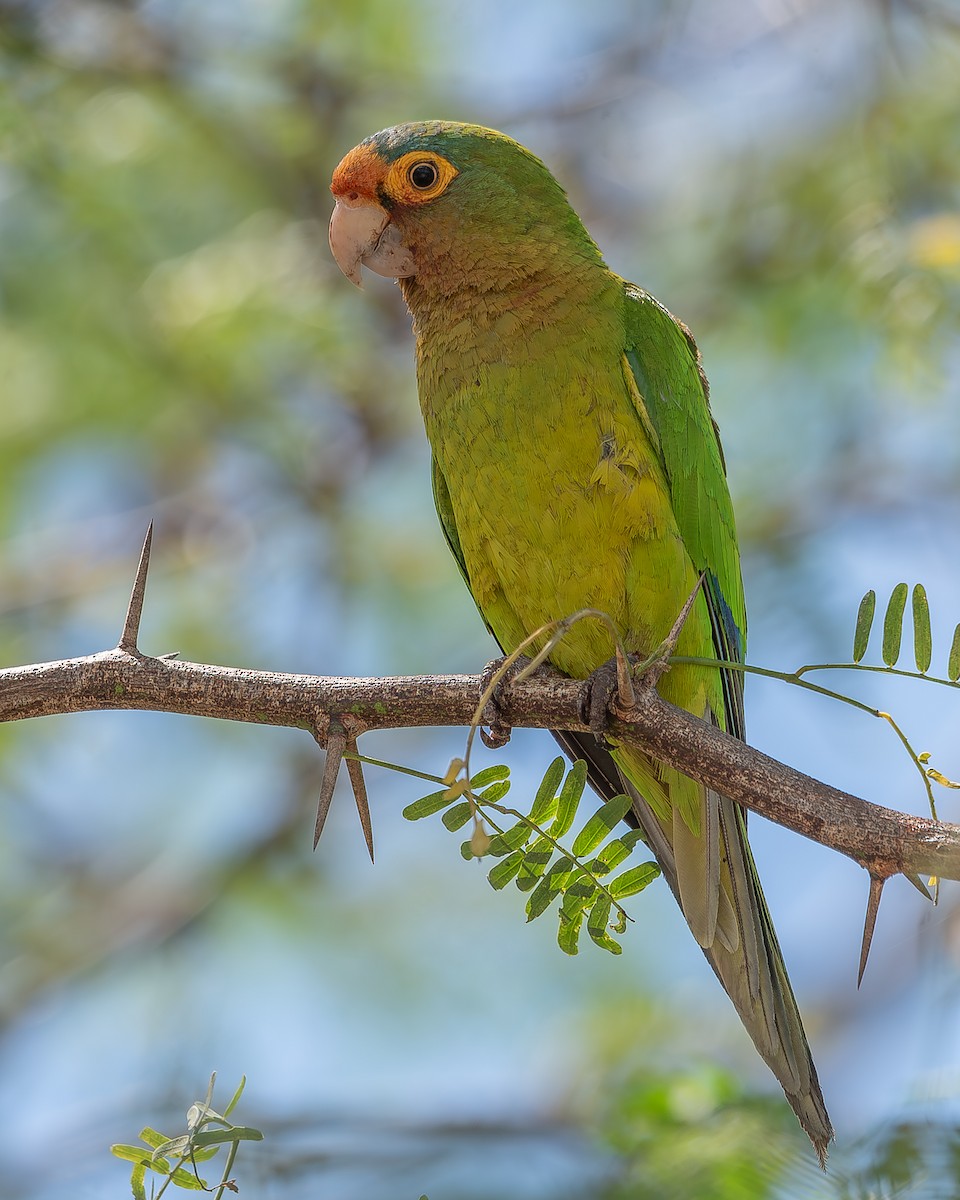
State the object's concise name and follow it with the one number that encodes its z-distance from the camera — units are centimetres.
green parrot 723
